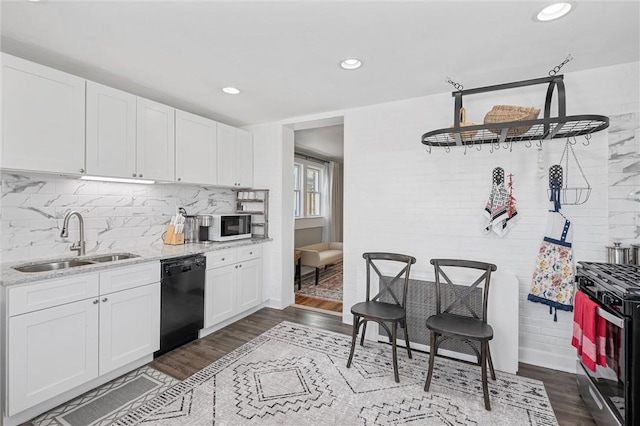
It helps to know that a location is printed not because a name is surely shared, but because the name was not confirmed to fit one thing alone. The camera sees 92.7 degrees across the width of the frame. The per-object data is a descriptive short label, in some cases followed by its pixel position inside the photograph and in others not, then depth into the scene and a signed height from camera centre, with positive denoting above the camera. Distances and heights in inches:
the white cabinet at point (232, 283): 126.3 -31.6
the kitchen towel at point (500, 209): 107.5 +2.0
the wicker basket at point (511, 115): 88.8 +29.6
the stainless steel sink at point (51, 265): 88.7 -16.7
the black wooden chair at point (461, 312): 83.7 -32.3
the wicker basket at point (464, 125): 99.6 +28.2
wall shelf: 162.7 +2.7
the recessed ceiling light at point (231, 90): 115.7 +47.3
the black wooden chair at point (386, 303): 95.9 -31.7
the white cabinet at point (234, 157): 147.3 +28.3
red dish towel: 72.0 -29.3
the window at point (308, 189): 249.8 +20.8
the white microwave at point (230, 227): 140.1 -6.9
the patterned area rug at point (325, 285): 185.7 -49.2
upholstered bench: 203.6 -29.7
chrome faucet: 102.2 -8.7
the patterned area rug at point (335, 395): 77.3 -51.6
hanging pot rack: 83.9 +26.2
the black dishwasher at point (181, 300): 108.1 -32.8
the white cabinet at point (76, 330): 73.0 -33.0
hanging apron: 99.3 -17.8
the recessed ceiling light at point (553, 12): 66.6 +45.7
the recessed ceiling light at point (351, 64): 93.0 +46.9
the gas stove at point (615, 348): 61.4 -28.2
